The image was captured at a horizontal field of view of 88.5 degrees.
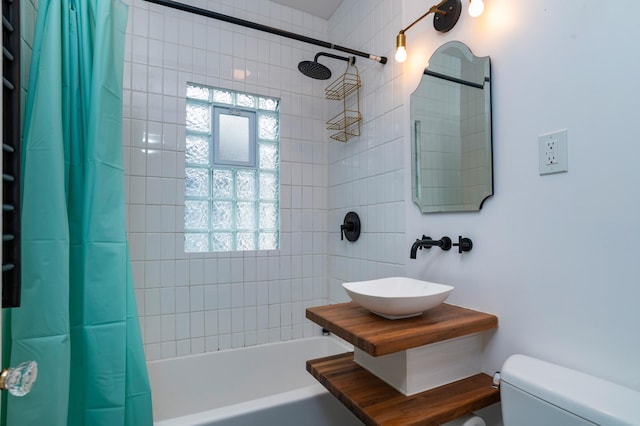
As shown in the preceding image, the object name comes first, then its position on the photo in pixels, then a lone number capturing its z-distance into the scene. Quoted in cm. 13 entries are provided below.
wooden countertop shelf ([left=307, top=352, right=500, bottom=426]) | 99
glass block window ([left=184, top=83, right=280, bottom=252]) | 211
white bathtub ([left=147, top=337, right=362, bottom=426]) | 140
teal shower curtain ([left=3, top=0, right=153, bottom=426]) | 100
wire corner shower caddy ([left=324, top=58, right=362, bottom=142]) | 210
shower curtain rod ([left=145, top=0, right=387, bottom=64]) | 144
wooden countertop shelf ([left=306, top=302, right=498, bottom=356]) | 99
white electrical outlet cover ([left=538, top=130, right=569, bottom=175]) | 101
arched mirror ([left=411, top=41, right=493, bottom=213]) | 128
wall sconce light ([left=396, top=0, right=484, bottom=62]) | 137
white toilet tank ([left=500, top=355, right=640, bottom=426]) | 77
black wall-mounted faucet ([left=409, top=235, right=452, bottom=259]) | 140
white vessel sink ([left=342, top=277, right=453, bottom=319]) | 109
